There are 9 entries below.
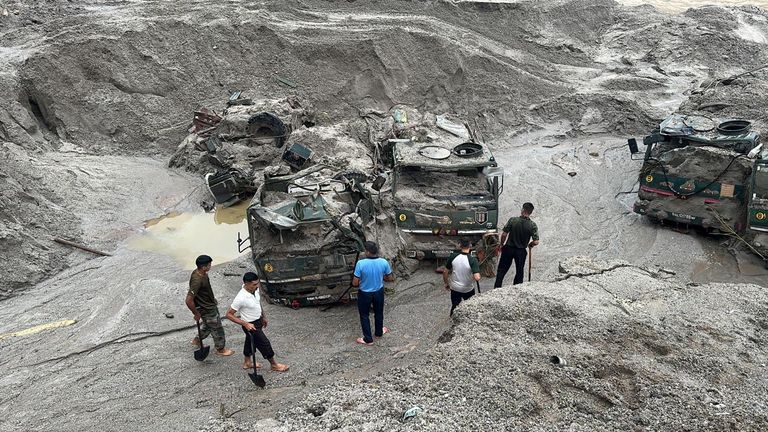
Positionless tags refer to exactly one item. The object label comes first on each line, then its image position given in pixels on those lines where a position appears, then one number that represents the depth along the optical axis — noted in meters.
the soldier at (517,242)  8.84
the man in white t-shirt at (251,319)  6.70
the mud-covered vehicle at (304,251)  8.85
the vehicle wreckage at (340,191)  8.96
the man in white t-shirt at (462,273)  7.84
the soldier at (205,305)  7.05
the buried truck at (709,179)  10.38
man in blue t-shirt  7.60
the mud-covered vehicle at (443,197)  10.32
